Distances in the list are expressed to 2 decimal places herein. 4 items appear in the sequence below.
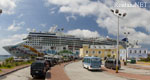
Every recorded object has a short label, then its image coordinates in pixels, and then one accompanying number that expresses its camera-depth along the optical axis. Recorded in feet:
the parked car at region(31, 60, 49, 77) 53.88
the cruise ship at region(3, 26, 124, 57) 244.63
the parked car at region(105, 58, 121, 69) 90.47
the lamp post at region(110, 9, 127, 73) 73.48
